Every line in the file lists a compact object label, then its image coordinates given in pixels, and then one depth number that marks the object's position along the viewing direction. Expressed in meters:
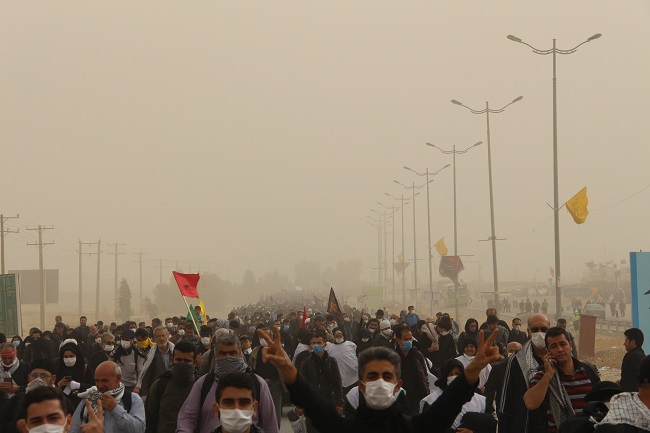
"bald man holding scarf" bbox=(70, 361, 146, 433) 7.15
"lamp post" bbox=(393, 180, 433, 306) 78.19
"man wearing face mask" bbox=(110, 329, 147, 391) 13.30
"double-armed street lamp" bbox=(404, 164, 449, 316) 68.81
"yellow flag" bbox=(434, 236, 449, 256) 75.00
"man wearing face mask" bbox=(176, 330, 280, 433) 7.00
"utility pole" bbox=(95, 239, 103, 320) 87.01
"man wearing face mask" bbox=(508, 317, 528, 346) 17.27
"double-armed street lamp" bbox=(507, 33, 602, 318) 33.50
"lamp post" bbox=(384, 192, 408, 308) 86.50
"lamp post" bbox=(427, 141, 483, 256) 54.38
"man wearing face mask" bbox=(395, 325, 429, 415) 12.10
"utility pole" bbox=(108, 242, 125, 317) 109.44
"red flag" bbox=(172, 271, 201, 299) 23.30
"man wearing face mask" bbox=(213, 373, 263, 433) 5.72
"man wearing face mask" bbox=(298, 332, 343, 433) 12.49
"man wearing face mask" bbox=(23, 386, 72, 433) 5.40
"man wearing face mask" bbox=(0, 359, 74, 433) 7.07
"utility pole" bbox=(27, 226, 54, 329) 67.75
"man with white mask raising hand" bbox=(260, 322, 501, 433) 4.85
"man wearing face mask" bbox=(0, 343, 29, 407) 10.86
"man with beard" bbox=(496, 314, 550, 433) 7.93
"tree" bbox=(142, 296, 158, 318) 106.25
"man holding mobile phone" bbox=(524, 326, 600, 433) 7.28
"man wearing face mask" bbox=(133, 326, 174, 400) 11.83
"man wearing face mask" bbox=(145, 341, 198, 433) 8.53
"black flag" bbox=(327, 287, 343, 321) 27.59
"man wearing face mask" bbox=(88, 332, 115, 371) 14.99
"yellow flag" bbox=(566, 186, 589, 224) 37.12
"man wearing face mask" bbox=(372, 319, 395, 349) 16.51
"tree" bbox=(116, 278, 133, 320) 102.19
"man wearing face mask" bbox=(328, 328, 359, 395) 14.67
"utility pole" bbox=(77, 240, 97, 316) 87.12
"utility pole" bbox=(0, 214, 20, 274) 59.50
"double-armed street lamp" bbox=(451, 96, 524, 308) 43.84
